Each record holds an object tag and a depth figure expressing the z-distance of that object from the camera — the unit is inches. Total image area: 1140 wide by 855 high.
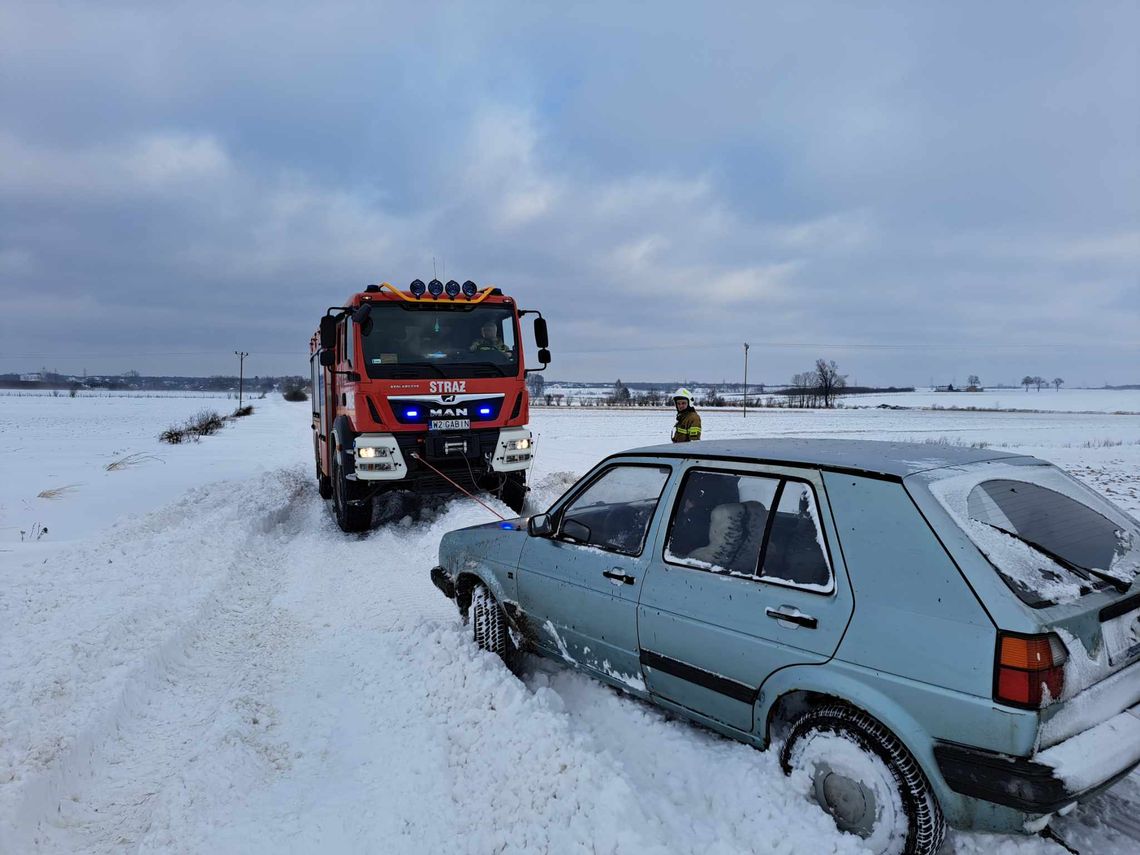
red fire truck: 310.2
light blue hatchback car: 86.4
